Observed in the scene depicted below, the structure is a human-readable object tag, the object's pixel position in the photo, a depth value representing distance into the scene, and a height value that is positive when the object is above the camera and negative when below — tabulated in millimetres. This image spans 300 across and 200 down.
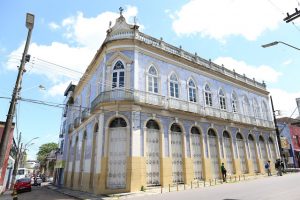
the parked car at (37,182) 33500 -2123
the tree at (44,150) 65688 +4807
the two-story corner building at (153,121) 14312 +3316
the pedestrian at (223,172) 17717 -548
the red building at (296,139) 32500 +3526
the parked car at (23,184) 20869 -1532
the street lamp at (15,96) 8031 +2689
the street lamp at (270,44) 9430 +4826
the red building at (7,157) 23731 +1127
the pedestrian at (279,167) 20262 -258
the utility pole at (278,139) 26122 +2728
